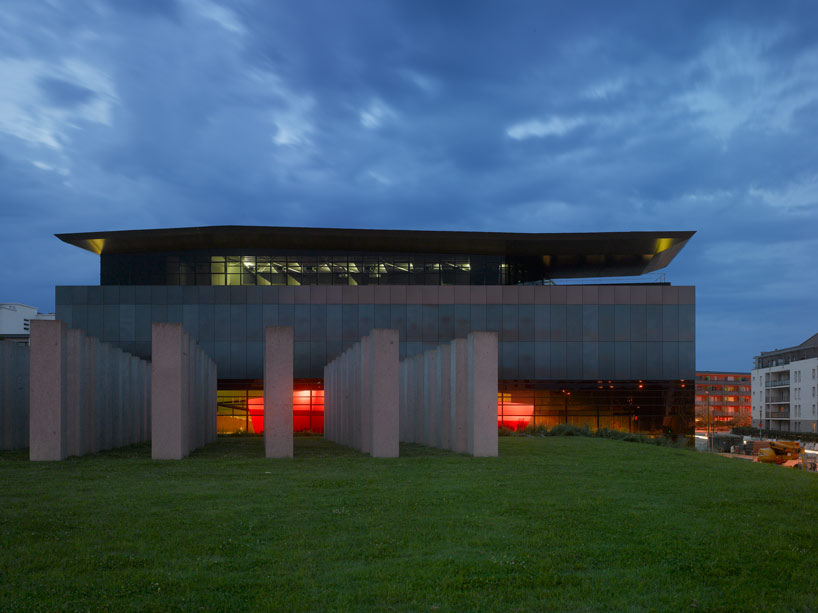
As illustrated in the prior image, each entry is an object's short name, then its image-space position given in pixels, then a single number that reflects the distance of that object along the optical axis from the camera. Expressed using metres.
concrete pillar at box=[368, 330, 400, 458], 21.33
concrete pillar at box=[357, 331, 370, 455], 22.61
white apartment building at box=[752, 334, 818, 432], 116.96
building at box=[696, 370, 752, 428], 183.00
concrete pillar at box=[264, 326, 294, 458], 21.50
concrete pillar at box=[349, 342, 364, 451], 25.40
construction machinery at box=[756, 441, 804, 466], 32.84
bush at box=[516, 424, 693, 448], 37.89
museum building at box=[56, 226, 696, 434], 46.25
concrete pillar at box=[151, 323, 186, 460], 20.56
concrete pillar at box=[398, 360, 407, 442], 32.28
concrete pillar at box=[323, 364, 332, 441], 37.88
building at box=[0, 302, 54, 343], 83.56
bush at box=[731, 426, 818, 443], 102.06
